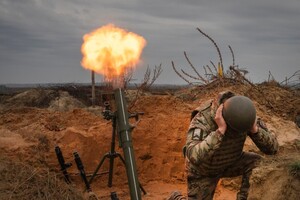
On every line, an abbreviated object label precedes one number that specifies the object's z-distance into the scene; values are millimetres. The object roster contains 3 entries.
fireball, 6699
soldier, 4922
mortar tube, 5610
